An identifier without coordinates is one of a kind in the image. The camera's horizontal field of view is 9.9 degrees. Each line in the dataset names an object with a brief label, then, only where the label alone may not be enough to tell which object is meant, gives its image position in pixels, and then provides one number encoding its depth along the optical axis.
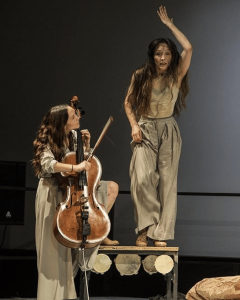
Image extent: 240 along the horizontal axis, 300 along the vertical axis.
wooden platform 9.25
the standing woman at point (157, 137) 9.55
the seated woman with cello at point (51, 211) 8.40
